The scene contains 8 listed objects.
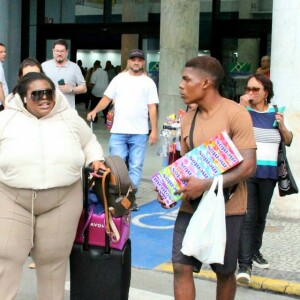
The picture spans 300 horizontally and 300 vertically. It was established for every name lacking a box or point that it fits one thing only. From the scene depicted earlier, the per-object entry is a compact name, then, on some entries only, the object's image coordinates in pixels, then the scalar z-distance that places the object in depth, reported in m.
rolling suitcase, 3.91
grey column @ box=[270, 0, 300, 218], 7.36
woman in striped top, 5.28
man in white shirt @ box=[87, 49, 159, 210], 7.56
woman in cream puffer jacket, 3.78
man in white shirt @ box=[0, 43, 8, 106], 7.99
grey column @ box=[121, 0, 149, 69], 16.12
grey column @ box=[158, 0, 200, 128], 12.98
